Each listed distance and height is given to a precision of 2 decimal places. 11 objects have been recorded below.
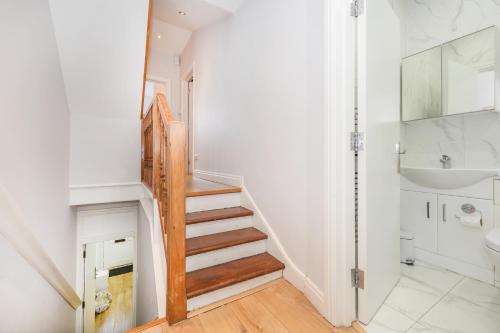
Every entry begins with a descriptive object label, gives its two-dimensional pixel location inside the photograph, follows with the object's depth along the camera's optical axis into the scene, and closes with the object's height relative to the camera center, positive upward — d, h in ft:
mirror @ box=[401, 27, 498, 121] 5.35 +2.52
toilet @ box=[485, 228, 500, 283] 3.89 -1.46
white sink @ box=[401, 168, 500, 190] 5.47 -0.27
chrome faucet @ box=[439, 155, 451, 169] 6.31 +0.17
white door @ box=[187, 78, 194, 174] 13.99 +2.43
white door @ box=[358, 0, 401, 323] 3.93 +0.25
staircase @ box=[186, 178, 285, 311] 4.65 -2.24
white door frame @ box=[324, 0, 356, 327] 3.86 +0.16
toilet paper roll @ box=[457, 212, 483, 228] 5.43 -1.38
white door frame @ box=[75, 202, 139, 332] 9.37 -3.27
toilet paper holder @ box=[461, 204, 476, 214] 5.69 -1.13
